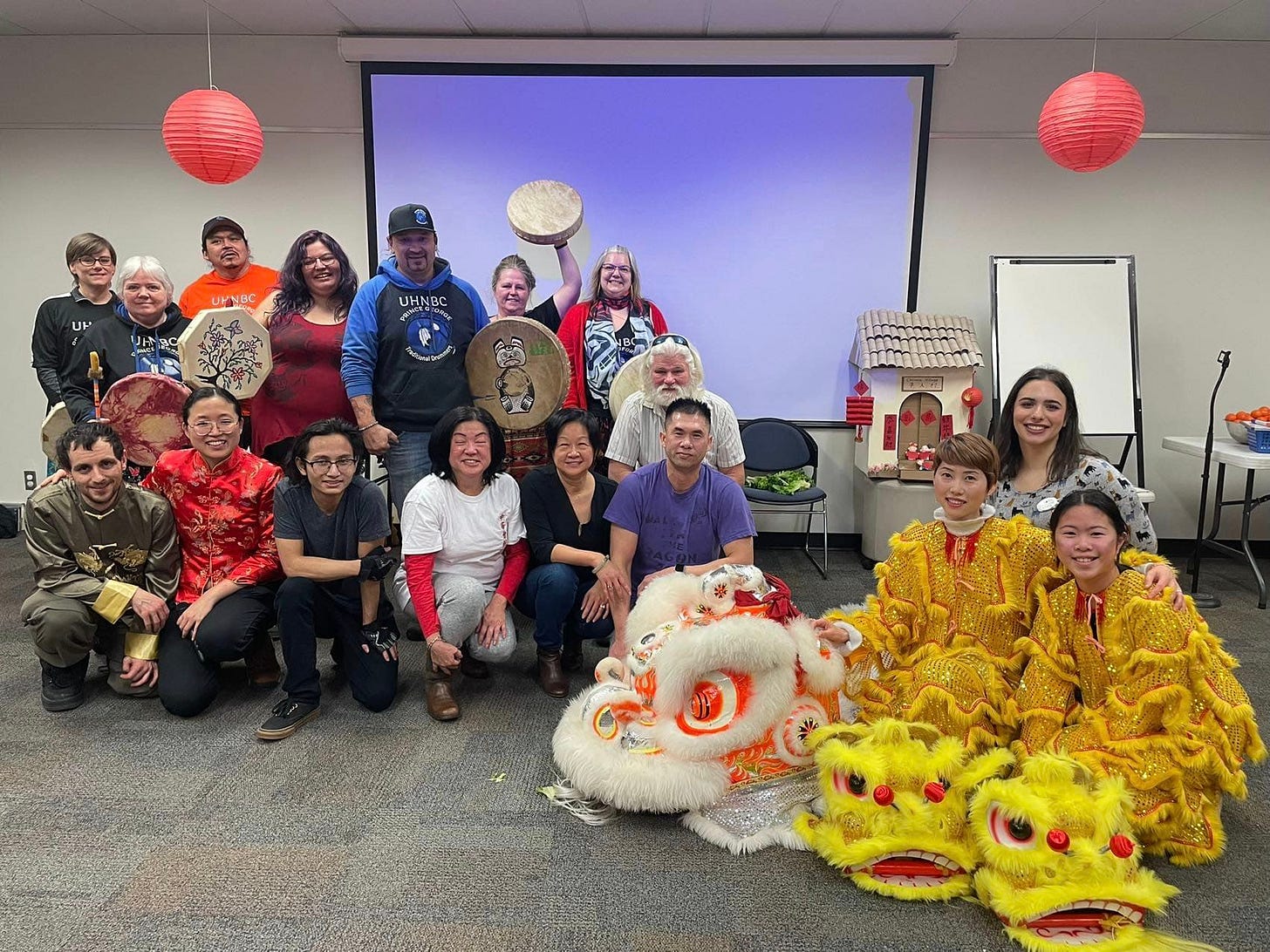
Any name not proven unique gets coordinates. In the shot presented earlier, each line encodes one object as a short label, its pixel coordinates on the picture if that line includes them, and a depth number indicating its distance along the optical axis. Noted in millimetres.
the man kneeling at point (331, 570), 2781
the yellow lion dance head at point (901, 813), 1916
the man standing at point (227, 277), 3686
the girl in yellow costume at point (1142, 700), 1971
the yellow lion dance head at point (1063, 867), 1716
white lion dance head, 2145
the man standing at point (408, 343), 3232
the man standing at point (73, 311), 3715
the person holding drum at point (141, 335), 3318
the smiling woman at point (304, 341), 3316
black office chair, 4715
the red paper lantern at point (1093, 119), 3516
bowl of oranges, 4129
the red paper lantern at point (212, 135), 3469
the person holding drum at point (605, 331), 3777
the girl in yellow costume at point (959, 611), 2230
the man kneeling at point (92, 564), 2793
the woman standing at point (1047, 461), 2480
